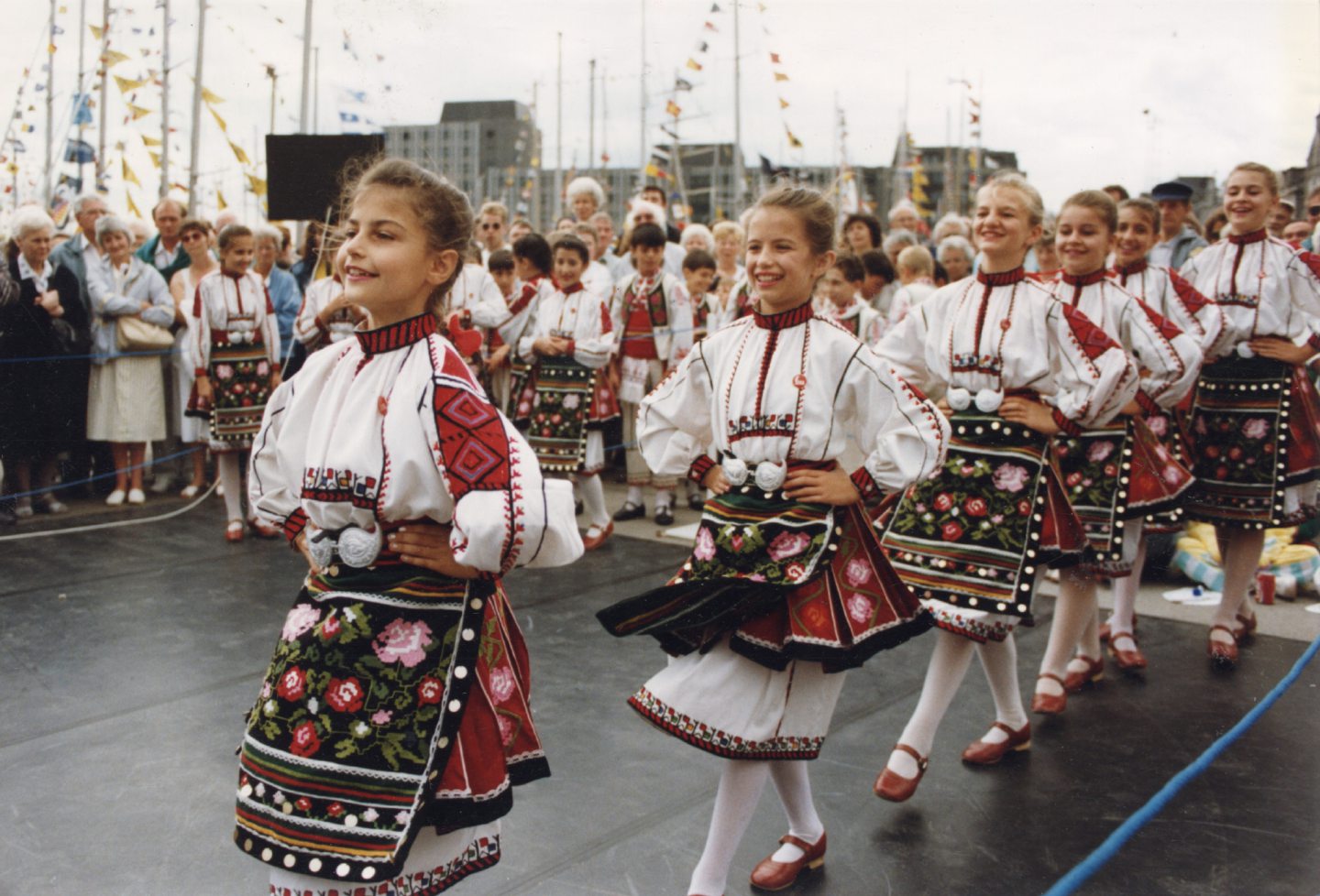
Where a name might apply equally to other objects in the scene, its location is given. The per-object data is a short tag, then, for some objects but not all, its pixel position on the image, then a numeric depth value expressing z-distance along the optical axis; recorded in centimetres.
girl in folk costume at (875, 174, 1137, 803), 319
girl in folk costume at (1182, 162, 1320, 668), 447
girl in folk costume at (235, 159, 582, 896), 180
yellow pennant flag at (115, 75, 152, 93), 883
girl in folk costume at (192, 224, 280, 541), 623
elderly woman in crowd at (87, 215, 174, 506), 713
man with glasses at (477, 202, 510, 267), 812
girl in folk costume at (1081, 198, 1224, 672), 436
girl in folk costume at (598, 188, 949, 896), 255
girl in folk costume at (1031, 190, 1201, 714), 378
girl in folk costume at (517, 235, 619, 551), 642
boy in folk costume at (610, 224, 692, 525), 700
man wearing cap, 594
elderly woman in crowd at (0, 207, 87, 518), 690
